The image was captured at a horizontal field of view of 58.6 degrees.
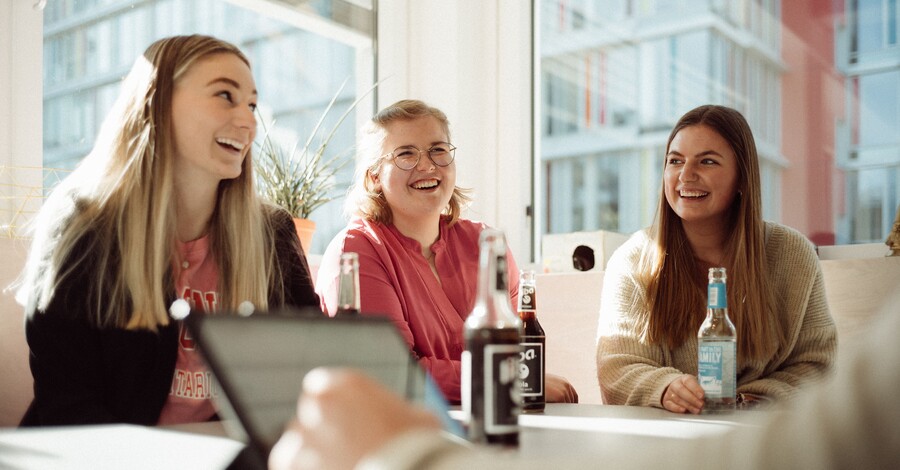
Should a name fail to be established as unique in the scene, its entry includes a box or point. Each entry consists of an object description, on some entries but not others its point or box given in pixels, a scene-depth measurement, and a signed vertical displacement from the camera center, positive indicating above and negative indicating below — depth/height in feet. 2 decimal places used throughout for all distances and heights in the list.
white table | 2.56 -0.77
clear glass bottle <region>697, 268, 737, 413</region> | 4.65 -0.70
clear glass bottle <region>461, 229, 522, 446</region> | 2.77 -0.43
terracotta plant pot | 8.25 +0.05
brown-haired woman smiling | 6.13 -0.36
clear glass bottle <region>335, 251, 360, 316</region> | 3.74 -0.24
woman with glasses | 6.50 -0.01
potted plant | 8.48 +0.59
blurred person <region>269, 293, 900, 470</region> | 1.00 -0.27
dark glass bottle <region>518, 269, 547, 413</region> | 4.34 -0.62
